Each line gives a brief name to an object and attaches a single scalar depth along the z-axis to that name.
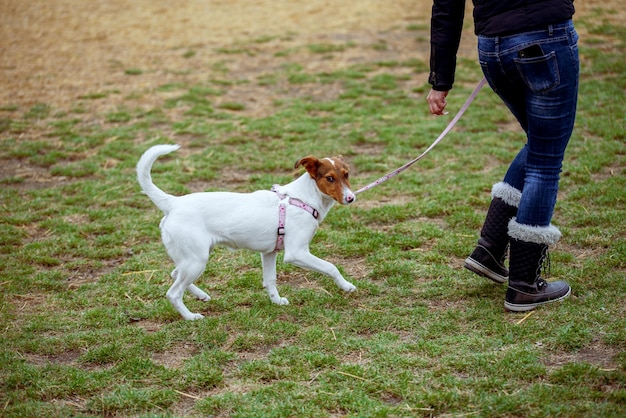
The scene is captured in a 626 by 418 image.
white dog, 4.33
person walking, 3.80
